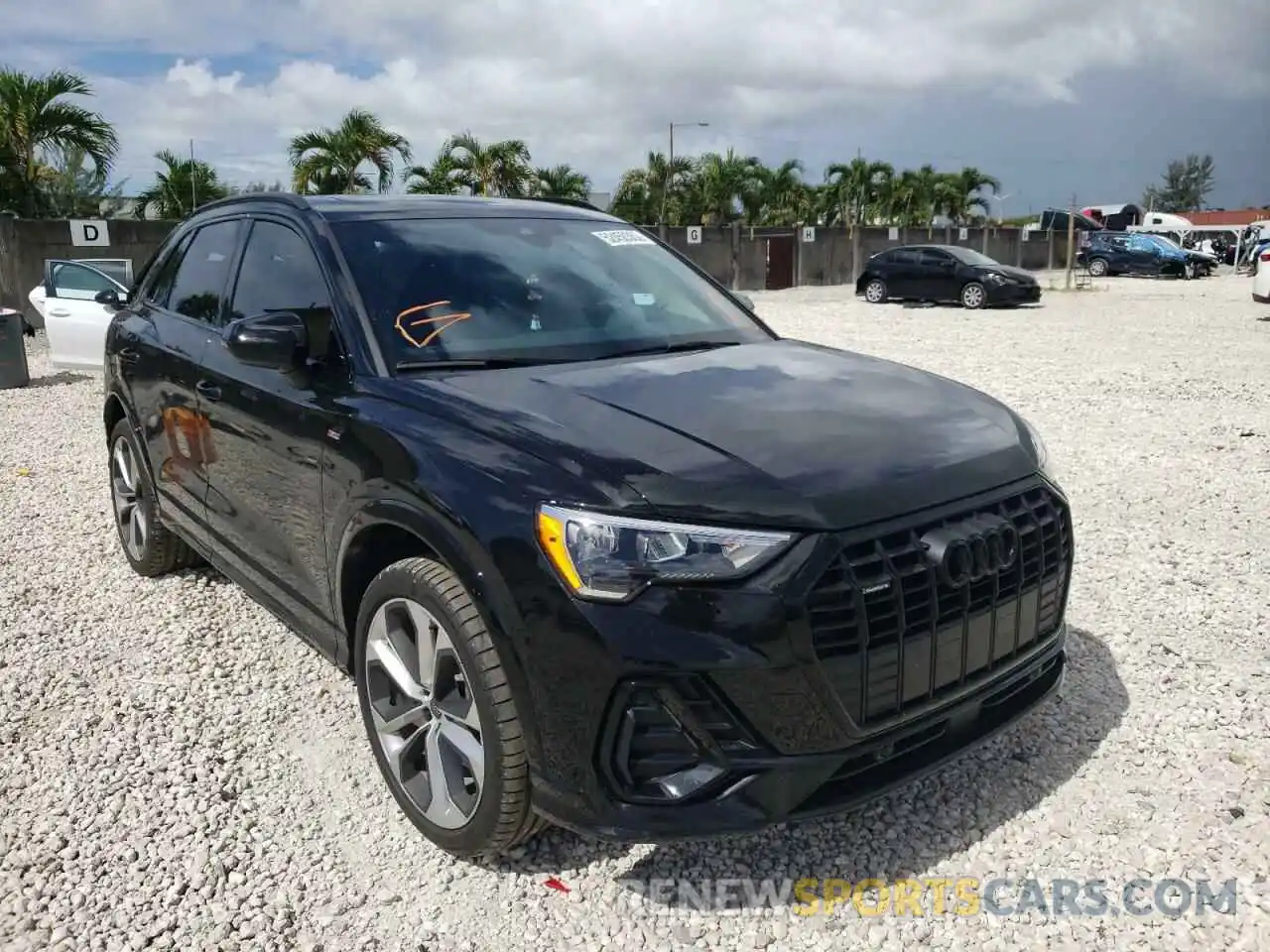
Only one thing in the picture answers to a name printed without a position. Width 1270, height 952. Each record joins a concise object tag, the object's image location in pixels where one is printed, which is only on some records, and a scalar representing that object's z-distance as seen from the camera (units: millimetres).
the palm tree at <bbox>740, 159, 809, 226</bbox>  43344
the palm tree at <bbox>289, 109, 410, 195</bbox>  27641
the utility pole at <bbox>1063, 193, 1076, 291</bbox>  29223
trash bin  11625
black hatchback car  24219
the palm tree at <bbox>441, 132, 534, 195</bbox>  33219
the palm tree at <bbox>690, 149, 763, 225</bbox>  42500
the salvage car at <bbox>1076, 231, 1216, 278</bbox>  36625
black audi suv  2289
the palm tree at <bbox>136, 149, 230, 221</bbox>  27000
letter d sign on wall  19500
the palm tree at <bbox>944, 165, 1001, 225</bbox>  50875
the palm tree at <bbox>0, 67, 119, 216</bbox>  20781
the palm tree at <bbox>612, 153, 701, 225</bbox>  42844
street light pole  43000
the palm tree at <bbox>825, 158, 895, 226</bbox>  47781
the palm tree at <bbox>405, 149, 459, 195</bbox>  31547
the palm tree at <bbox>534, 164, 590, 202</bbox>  36438
